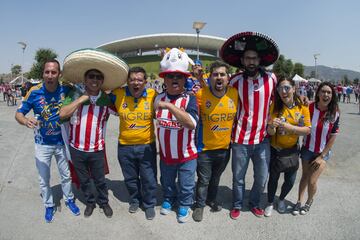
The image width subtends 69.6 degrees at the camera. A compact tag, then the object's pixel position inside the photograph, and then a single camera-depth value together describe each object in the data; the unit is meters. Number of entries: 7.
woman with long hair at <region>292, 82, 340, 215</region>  3.31
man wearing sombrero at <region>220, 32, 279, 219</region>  3.23
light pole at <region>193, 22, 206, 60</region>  14.32
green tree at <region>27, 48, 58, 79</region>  39.84
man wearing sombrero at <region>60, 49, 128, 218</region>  3.11
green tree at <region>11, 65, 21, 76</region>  91.77
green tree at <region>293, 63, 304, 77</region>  56.62
